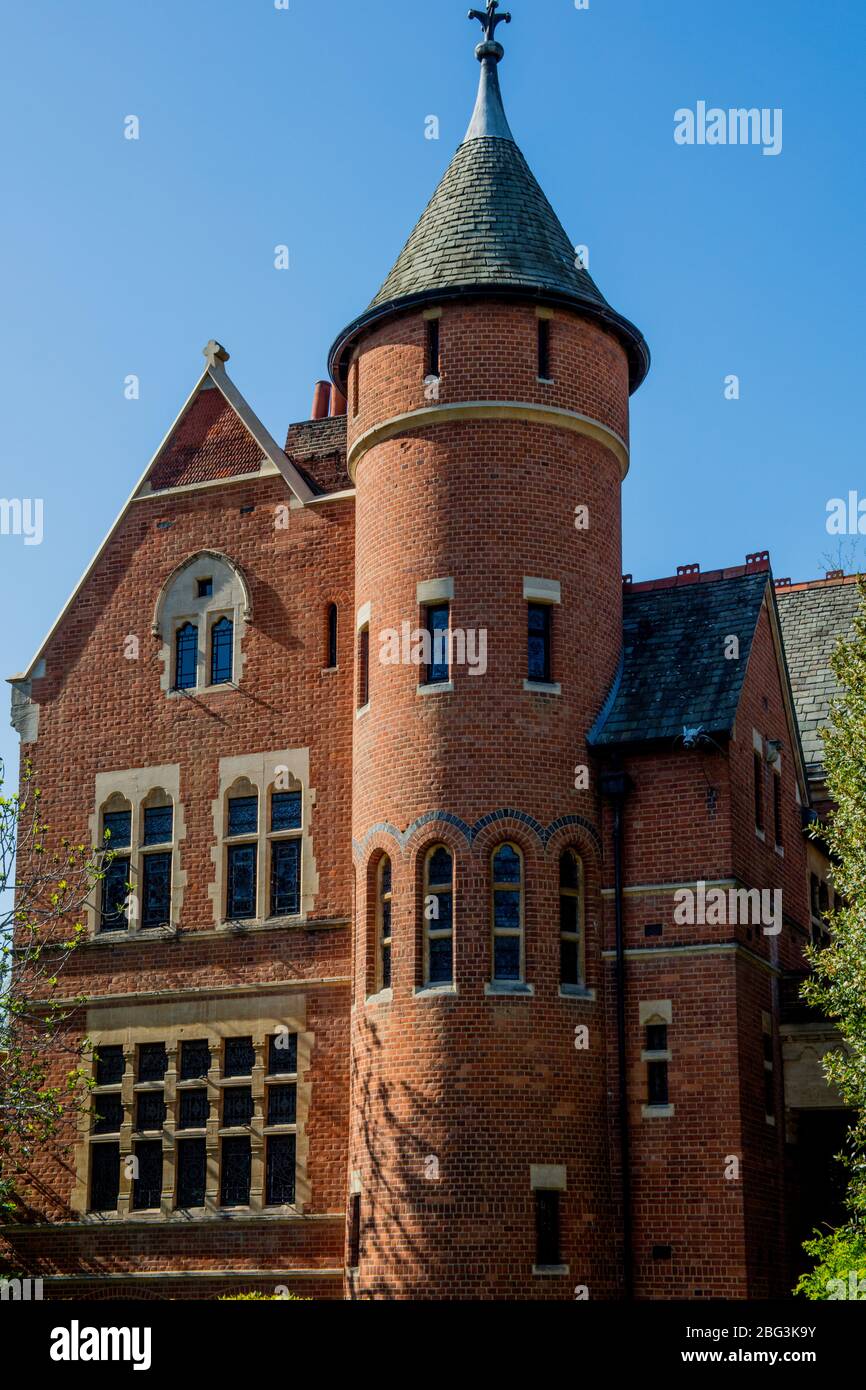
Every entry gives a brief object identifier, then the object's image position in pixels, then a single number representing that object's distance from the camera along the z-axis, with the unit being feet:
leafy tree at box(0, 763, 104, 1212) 92.17
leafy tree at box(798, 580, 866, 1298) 77.30
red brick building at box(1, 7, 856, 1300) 83.10
